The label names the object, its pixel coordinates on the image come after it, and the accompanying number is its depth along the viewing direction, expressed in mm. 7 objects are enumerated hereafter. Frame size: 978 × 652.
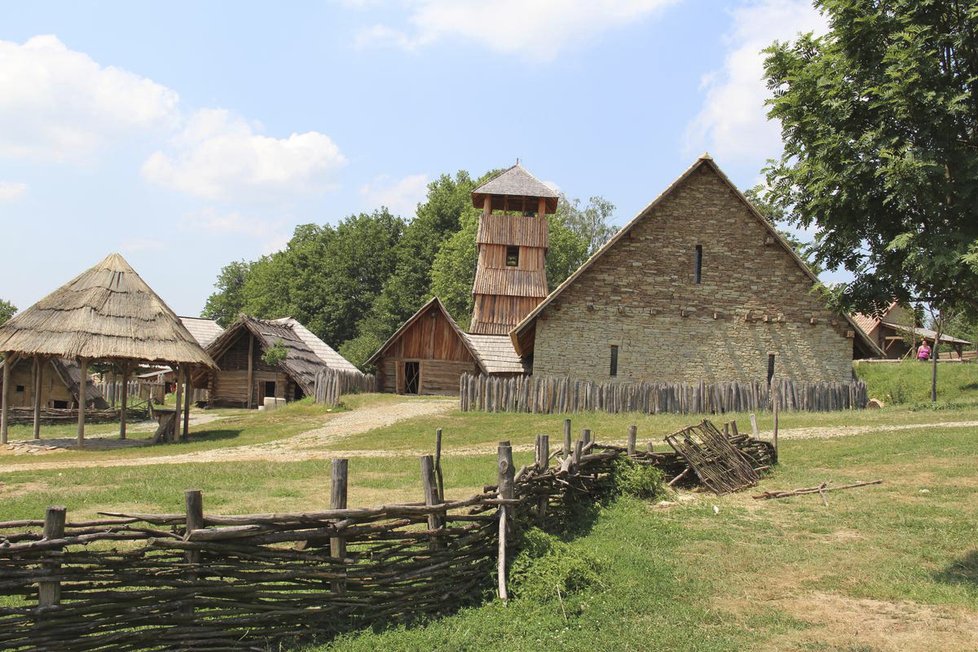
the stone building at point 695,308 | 27062
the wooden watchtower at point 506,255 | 39969
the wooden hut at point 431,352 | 36188
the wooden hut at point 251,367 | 37094
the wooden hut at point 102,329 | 21359
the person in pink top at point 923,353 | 38750
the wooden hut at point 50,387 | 34250
